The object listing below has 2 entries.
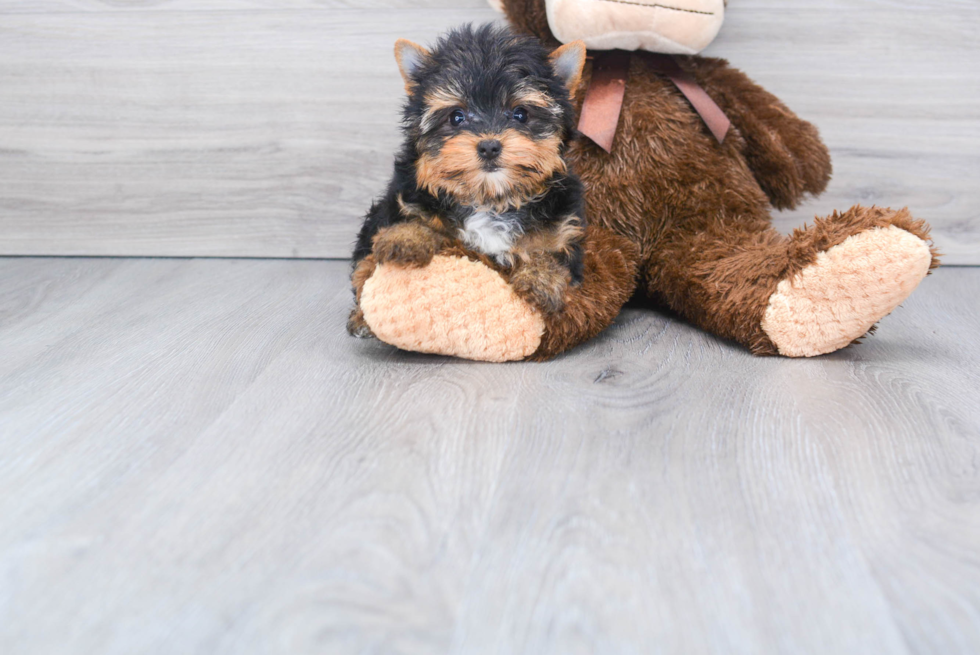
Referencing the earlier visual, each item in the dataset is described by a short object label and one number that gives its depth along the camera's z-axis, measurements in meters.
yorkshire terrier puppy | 0.73
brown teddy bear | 0.76
